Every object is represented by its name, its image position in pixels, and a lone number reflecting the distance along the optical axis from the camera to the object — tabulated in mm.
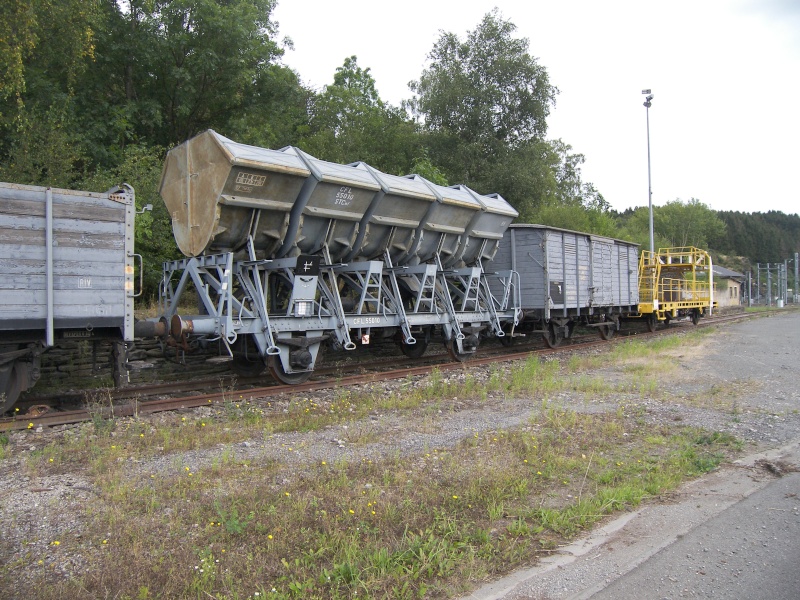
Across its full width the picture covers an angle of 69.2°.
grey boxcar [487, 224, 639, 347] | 15562
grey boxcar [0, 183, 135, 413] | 7031
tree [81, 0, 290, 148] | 20062
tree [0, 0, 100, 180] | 11977
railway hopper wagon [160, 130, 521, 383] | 9367
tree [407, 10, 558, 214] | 28312
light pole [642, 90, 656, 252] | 30922
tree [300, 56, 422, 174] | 27359
